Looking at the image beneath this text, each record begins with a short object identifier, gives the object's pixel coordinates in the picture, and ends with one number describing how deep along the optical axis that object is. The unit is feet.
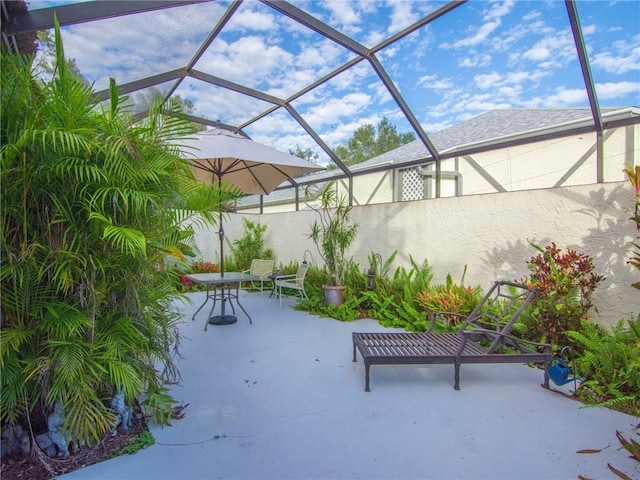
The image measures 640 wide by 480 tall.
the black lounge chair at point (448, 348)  9.98
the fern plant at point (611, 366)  9.15
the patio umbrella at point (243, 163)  15.11
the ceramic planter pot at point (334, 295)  20.06
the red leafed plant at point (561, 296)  11.88
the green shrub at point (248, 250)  30.25
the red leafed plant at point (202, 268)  28.91
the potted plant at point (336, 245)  20.18
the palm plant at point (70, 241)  6.13
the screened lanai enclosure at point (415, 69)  11.91
